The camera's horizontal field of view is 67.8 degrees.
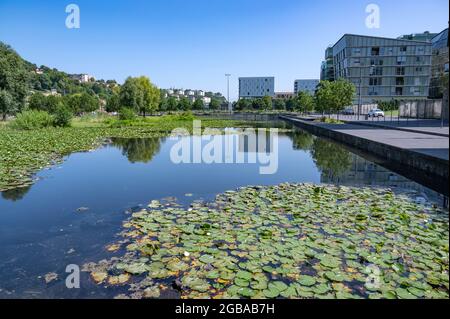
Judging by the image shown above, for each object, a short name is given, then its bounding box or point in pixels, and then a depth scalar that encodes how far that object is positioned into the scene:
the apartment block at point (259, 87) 148.38
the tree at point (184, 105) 89.56
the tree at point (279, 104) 102.25
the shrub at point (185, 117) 47.82
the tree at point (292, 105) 81.11
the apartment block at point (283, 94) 150.85
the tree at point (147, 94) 57.62
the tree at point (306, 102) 60.95
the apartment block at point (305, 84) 149.50
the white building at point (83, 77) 184.62
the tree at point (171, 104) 85.69
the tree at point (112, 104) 65.93
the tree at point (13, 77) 35.75
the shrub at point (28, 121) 28.11
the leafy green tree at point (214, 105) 108.25
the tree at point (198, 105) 98.60
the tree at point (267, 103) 95.31
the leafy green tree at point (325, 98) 38.09
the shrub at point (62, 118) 31.70
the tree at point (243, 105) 97.19
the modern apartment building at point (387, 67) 65.62
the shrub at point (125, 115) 41.24
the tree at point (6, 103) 34.72
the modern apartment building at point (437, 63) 59.56
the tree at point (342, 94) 37.03
